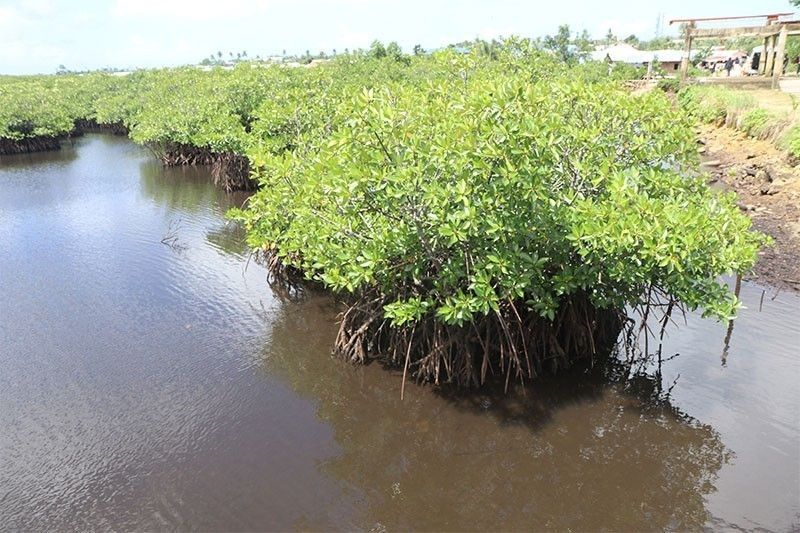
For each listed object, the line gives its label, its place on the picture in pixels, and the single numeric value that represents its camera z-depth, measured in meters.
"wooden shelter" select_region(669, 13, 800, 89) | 24.06
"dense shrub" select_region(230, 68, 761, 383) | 6.79
